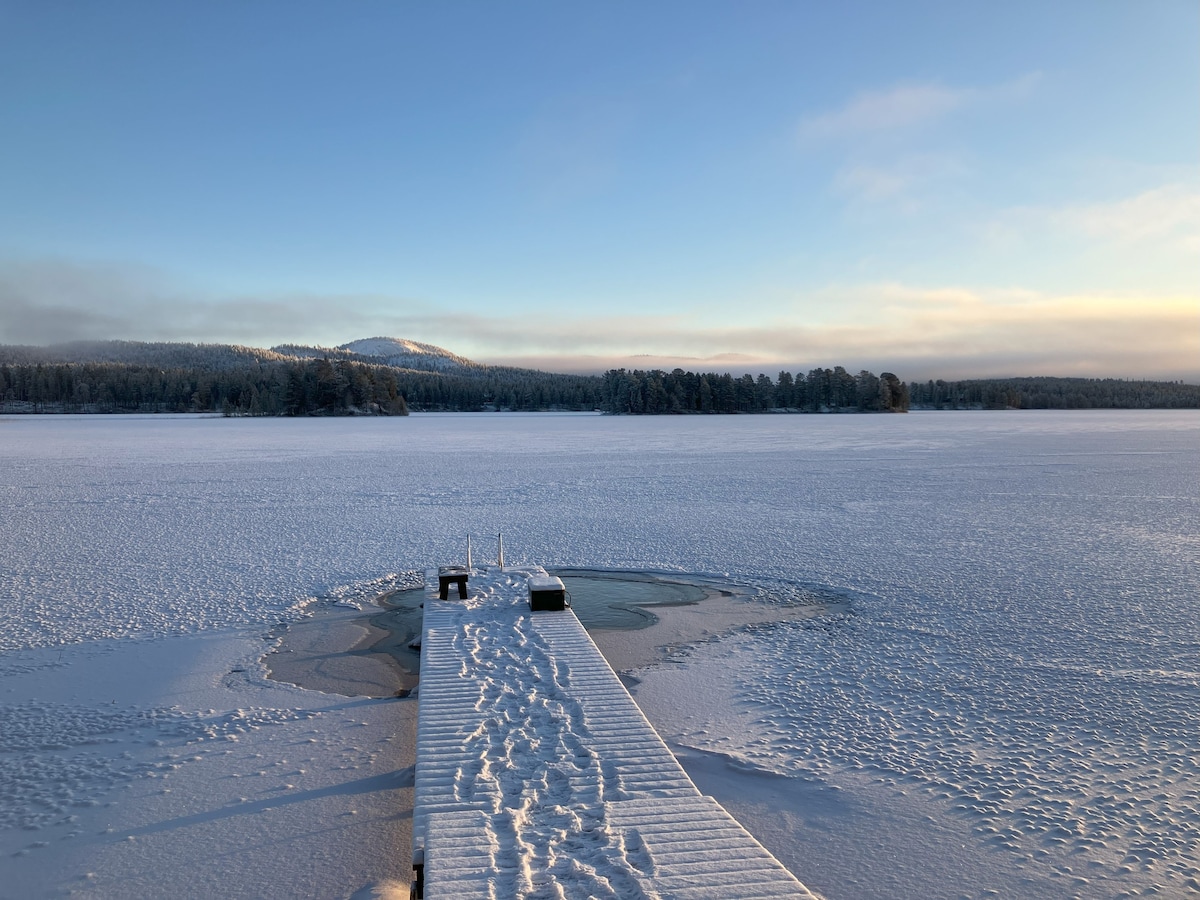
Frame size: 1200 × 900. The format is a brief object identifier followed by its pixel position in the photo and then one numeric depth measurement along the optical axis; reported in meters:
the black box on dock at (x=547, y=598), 7.36
